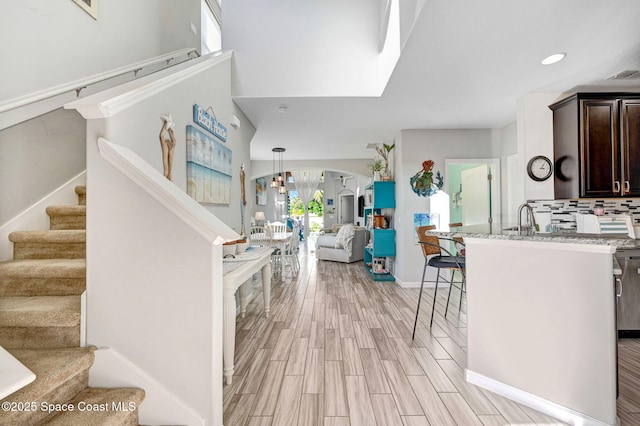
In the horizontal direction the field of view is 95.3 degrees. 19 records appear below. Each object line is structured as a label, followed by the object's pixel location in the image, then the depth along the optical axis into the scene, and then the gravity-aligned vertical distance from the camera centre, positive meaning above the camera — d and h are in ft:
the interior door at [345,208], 42.98 +1.11
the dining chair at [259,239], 17.37 -1.36
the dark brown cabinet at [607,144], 9.80 +2.35
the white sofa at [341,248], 23.26 -2.61
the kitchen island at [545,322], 5.19 -2.15
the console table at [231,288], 6.71 -1.64
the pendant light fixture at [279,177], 24.85 +3.47
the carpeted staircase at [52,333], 3.94 -1.87
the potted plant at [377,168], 17.85 +2.89
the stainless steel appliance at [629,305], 8.91 -2.84
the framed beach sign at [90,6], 8.40 +6.27
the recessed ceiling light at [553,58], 8.36 +4.54
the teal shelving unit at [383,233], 17.08 -1.05
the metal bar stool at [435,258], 8.82 -1.36
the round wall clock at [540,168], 11.21 +1.77
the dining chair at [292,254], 18.71 -2.53
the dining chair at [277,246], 17.35 -1.85
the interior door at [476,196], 16.24 +1.09
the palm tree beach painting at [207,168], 8.42 +1.57
